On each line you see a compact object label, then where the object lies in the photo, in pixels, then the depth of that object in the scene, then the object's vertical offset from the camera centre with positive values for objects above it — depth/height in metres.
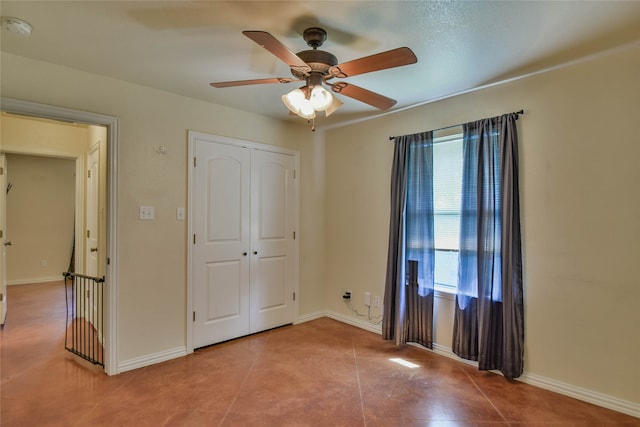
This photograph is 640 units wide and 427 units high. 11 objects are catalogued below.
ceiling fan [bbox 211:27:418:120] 1.62 +0.79
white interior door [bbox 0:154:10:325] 3.47 -0.29
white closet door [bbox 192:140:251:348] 3.15 -0.31
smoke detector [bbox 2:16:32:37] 1.81 +1.07
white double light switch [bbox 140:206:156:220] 2.79 +0.00
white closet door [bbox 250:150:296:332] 3.58 -0.31
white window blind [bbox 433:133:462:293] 2.99 +0.07
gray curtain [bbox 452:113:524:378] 2.52 -0.31
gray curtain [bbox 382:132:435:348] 3.10 -0.32
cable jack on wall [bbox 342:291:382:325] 3.65 -1.17
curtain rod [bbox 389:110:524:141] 2.57 +0.82
